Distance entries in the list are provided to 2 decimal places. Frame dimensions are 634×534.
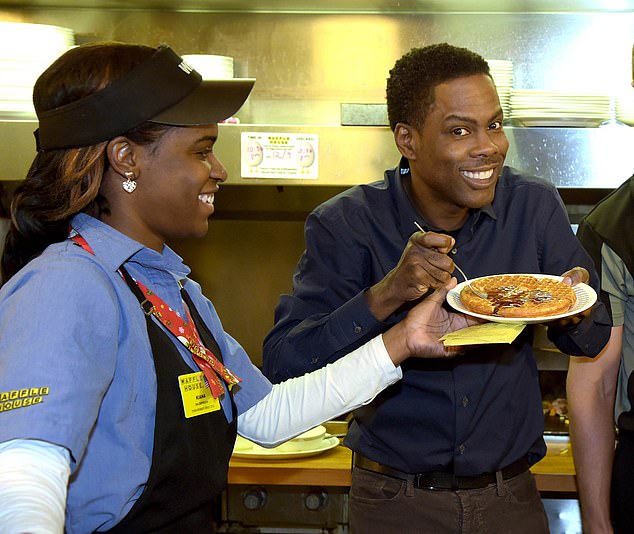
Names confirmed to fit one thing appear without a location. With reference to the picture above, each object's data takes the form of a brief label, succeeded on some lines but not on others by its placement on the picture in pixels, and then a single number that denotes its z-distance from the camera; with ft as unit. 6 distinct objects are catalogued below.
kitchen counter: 9.80
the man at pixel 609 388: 7.61
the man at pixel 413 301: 6.86
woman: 3.89
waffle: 5.82
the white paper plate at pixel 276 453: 10.11
